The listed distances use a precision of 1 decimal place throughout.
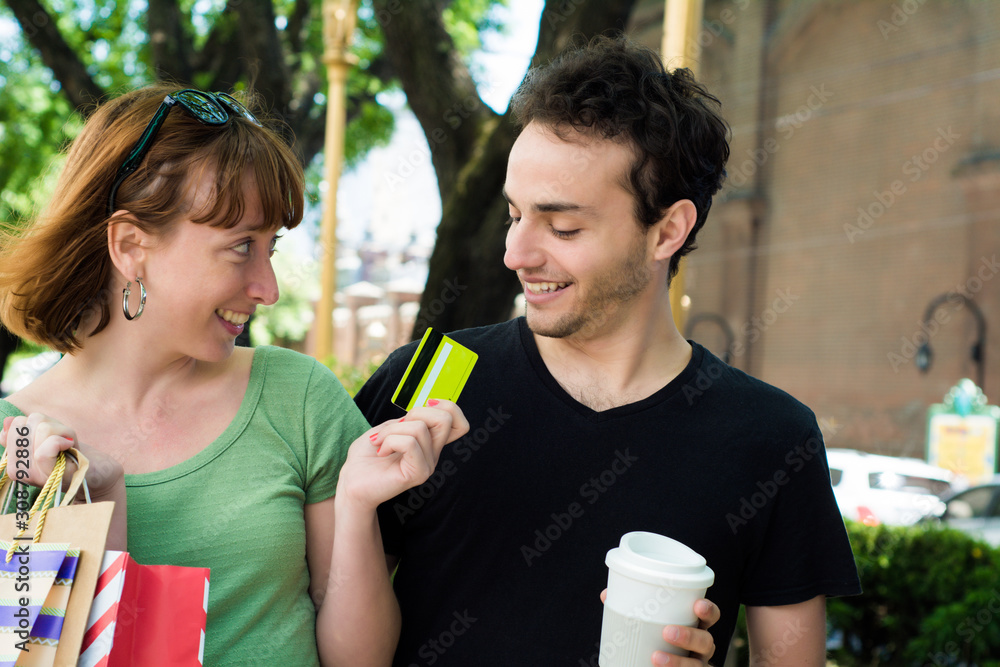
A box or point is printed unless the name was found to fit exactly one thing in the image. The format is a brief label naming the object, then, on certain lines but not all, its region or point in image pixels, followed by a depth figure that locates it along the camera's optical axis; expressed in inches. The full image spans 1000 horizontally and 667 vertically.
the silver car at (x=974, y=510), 407.2
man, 77.4
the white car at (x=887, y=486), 428.8
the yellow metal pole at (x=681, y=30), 147.6
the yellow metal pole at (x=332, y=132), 292.0
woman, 69.7
